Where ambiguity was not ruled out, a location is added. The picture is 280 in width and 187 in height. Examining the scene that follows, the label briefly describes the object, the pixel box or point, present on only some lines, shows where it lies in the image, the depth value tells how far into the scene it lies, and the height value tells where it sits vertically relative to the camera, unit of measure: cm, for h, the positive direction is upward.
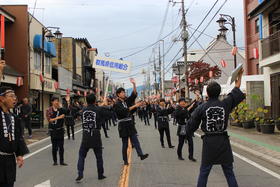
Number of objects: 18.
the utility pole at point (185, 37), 2729 +515
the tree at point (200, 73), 4406 +368
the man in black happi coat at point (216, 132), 512 -48
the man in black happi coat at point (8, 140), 460 -52
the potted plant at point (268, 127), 1613 -131
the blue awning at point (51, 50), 2867 +456
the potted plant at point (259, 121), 1683 -110
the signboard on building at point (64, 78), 3403 +258
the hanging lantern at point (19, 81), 2158 +142
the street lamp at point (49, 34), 2502 +565
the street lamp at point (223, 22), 2312 +552
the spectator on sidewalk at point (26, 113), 1631 -48
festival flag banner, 1150 +129
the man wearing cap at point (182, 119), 966 -56
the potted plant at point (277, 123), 1678 -118
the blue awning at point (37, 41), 2539 +463
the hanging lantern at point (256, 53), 2084 +292
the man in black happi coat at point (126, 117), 814 -38
